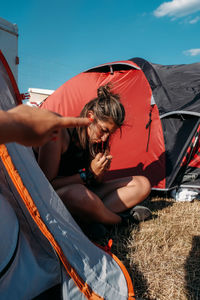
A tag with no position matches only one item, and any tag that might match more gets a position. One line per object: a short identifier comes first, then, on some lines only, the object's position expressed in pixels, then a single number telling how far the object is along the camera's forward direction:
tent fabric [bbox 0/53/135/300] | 0.83
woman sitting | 1.30
